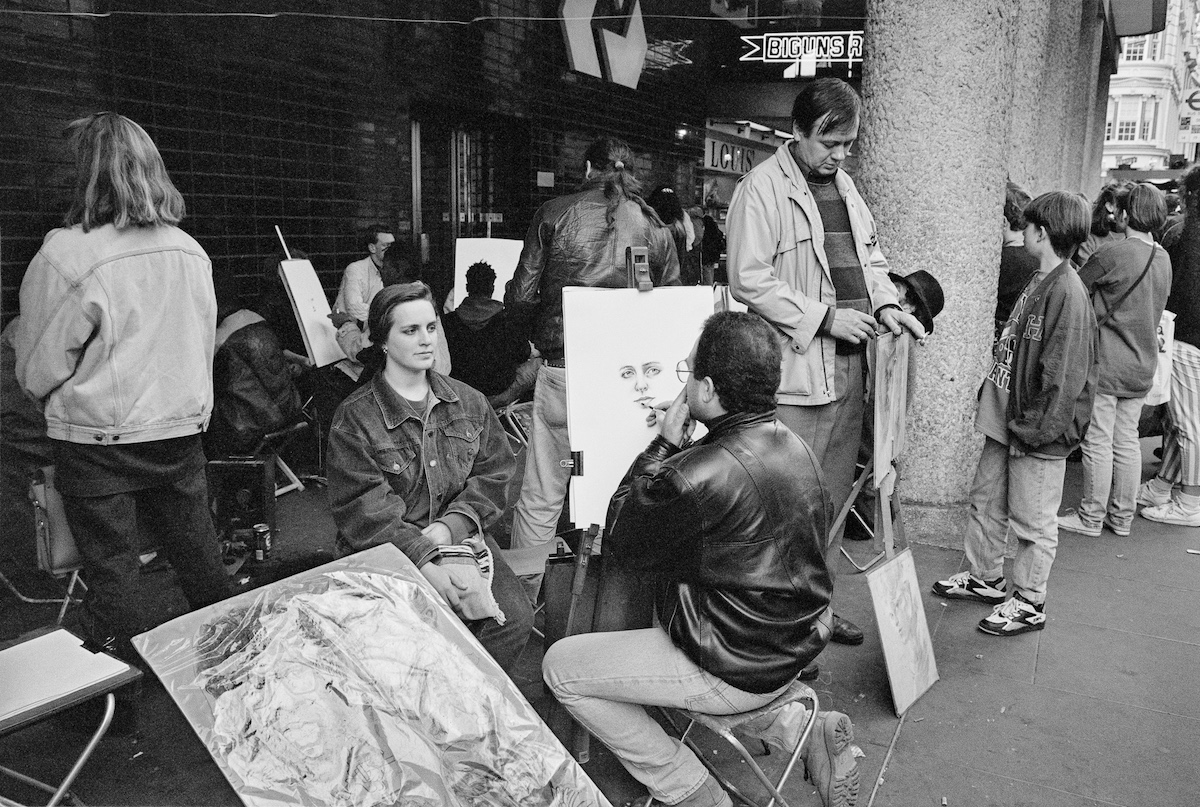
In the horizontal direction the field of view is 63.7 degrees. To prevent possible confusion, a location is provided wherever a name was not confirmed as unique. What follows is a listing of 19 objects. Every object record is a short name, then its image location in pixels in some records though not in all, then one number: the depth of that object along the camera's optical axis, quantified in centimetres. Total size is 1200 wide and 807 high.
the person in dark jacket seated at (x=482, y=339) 566
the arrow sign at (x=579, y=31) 832
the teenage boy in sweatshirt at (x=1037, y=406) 389
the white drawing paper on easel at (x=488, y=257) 645
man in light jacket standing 356
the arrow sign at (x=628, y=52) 899
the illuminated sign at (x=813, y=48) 830
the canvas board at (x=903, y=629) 336
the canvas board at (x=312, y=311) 575
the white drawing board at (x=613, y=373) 335
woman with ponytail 418
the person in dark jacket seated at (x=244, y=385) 482
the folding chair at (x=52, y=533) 338
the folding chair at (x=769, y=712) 252
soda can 420
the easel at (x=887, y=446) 354
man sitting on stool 246
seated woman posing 290
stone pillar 489
